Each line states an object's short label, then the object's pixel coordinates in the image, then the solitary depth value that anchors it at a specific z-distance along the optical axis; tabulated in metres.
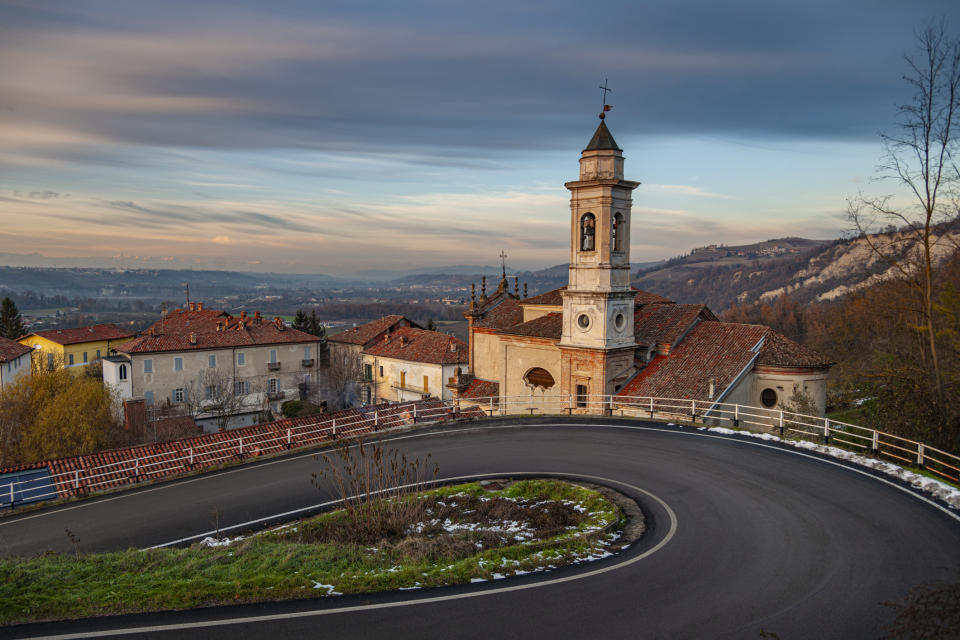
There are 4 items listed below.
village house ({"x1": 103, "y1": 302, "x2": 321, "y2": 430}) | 47.59
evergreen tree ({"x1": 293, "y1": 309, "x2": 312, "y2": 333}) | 76.37
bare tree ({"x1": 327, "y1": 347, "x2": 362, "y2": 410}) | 54.47
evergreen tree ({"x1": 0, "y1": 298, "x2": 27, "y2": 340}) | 64.19
